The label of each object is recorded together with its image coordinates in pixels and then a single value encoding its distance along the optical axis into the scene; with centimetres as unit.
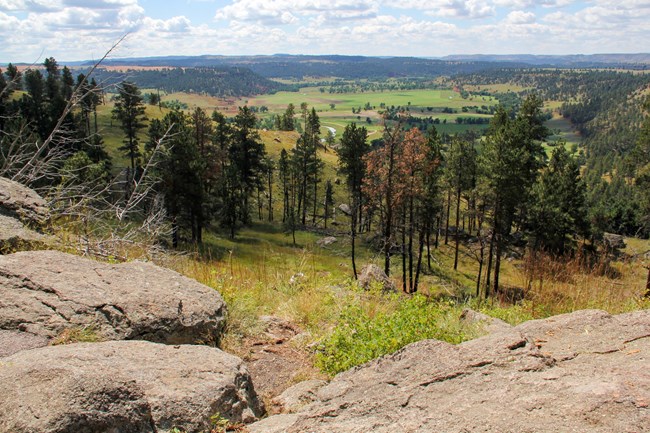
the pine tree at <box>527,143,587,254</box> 4281
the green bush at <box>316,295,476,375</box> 474
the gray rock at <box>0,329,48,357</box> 378
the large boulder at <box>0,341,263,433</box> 269
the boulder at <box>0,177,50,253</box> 596
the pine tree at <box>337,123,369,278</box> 4781
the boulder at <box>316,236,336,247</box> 5206
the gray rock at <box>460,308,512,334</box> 588
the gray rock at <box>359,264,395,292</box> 1365
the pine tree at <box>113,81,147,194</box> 5688
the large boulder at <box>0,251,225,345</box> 424
